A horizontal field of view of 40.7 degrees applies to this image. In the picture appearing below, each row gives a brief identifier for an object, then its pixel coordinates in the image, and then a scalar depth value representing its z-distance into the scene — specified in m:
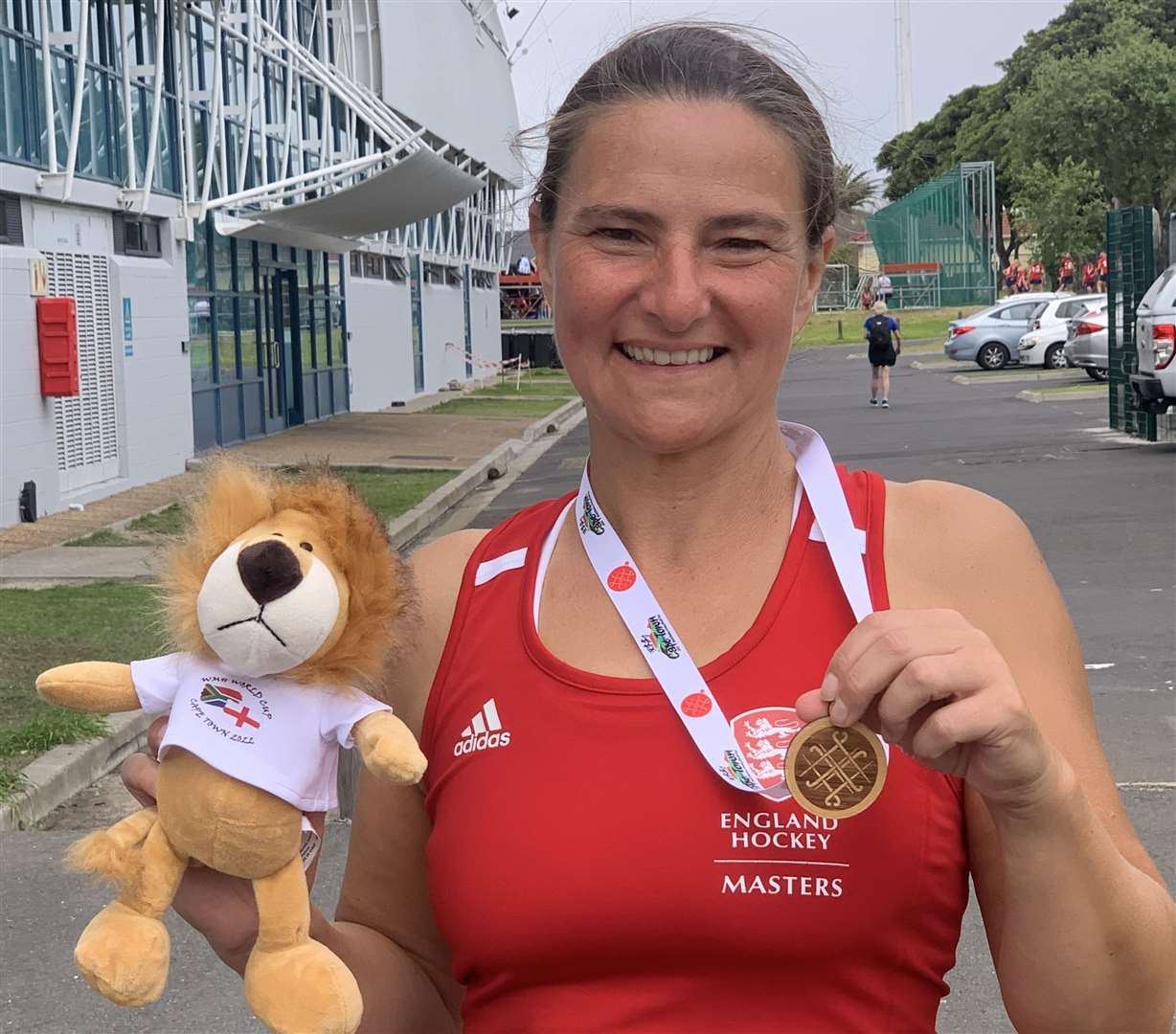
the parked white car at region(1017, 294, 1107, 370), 38.62
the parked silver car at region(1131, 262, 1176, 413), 18.52
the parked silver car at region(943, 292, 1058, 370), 40.31
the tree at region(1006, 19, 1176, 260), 52.00
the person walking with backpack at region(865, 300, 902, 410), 27.83
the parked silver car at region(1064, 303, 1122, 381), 30.92
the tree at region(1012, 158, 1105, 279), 60.25
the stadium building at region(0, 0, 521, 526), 15.88
